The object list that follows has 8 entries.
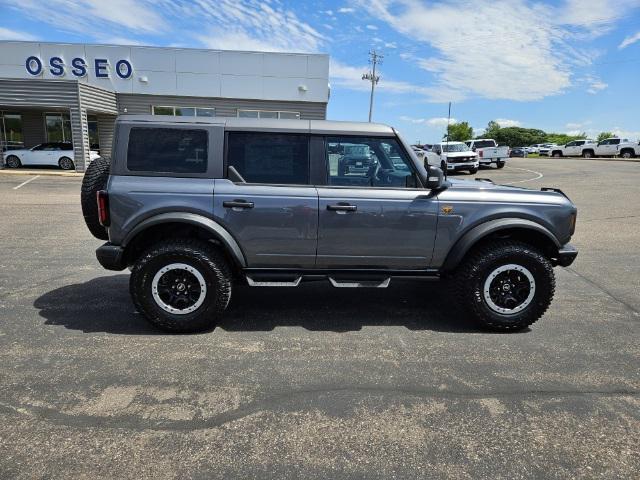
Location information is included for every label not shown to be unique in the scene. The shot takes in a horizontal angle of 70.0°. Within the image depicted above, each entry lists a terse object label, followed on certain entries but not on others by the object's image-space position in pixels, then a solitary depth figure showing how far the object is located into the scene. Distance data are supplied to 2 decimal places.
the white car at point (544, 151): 56.03
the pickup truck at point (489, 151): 28.33
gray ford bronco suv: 3.97
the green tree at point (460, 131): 109.88
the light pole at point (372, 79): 53.33
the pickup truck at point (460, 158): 24.95
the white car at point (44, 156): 21.62
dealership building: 22.23
